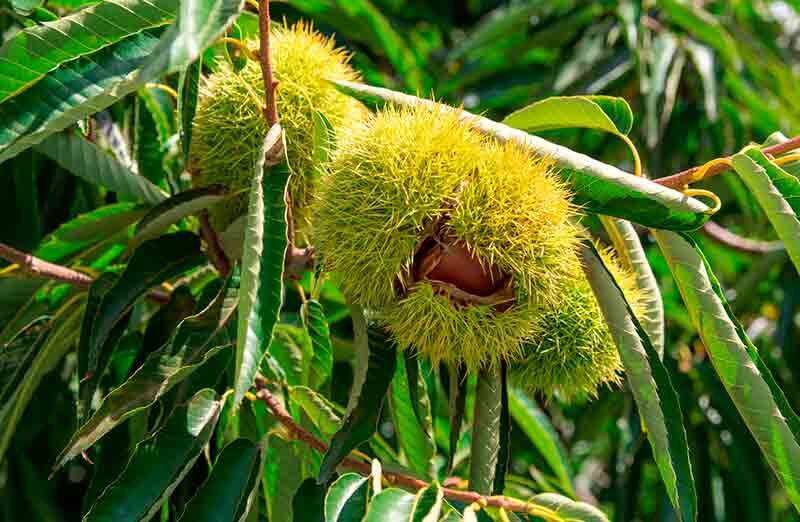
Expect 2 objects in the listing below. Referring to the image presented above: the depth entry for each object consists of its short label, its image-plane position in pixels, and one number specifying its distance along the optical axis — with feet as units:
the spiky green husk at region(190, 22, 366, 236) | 1.81
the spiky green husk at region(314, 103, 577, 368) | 1.64
